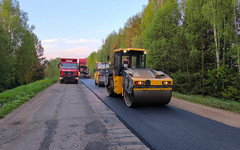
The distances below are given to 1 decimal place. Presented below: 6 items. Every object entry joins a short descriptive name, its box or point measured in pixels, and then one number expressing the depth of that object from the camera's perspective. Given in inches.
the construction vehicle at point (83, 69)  1227.2
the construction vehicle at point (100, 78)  553.0
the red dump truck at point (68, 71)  669.3
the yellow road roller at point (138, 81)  215.2
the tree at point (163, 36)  605.3
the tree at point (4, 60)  847.1
